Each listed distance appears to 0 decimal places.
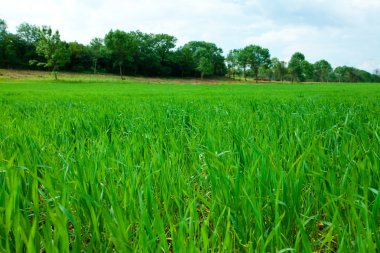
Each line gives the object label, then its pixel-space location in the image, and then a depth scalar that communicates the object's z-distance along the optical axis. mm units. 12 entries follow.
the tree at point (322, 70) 142500
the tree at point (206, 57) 100500
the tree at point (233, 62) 123975
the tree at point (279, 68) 116312
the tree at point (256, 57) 118438
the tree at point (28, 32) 95312
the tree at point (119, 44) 79500
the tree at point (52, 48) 57312
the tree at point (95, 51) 83488
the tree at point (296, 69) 116312
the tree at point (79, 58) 81250
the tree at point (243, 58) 118375
